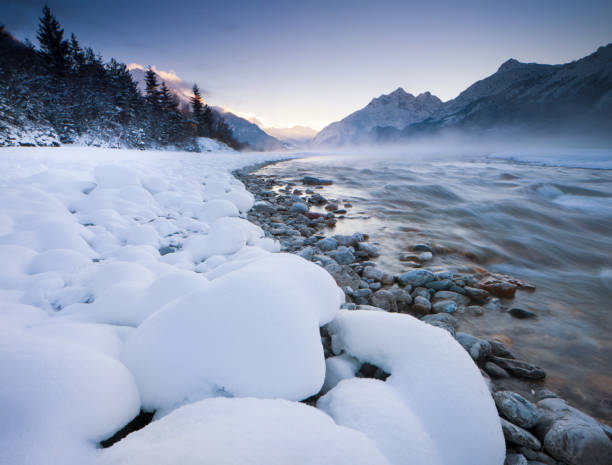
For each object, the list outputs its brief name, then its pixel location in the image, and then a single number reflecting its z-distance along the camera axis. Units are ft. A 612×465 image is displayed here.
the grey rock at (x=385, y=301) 8.25
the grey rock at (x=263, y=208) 18.06
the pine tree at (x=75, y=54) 70.23
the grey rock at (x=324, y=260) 10.36
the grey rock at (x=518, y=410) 4.42
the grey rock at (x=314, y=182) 36.25
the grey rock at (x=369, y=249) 13.04
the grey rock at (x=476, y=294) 9.63
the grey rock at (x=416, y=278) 10.02
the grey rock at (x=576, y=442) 3.92
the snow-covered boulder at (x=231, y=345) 3.33
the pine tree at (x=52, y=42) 63.87
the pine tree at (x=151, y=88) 94.53
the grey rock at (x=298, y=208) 19.74
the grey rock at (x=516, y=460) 3.69
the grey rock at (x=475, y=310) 8.83
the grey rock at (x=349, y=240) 13.62
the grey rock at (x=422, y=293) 9.36
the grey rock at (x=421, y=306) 8.55
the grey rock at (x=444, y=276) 10.14
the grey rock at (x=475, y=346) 6.46
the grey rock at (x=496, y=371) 6.17
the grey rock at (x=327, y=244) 12.75
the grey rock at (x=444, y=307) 8.71
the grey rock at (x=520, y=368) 6.22
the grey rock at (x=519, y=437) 4.00
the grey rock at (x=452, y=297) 9.25
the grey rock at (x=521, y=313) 8.88
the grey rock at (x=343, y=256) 11.64
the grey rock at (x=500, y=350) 6.77
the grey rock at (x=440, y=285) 9.80
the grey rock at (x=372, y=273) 10.27
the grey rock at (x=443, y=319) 7.81
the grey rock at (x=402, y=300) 8.67
